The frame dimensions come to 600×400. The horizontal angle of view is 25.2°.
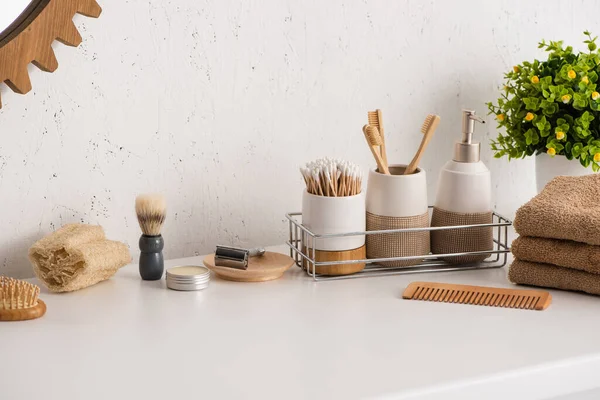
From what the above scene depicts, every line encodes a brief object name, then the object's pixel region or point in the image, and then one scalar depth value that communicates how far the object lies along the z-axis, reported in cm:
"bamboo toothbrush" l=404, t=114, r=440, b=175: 167
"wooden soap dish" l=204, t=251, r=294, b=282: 161
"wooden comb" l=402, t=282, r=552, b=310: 154
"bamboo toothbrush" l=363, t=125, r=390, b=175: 164
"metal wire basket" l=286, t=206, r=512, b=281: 162
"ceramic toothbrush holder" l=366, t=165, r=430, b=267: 165
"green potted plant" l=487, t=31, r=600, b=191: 176
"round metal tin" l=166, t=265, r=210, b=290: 158
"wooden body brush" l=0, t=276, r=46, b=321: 148
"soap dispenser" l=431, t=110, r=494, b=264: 168
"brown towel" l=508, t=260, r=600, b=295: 156
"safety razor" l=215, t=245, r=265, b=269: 161
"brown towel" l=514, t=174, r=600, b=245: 154
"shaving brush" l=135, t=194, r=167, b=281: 159
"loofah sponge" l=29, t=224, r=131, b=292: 155
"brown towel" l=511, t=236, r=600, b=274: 155
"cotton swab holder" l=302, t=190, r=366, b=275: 162
